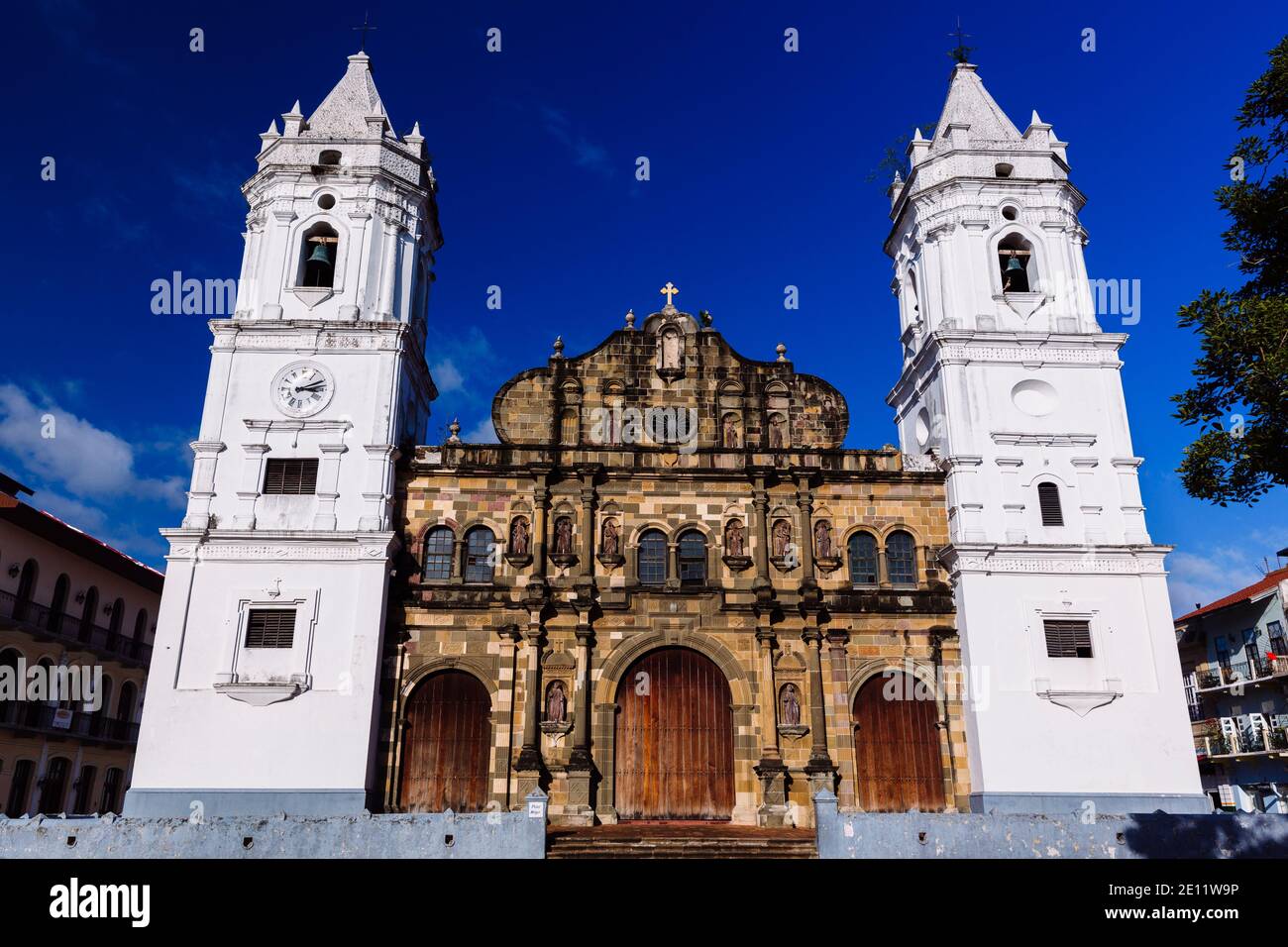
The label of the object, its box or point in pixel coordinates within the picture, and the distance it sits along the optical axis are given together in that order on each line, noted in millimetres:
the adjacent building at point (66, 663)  27953
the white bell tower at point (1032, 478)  22422
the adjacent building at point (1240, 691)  33156
